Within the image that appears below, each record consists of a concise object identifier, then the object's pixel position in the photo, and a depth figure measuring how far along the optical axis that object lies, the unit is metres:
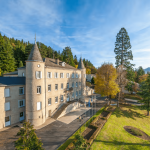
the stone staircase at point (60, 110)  24.84
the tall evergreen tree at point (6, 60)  44.75
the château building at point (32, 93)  19.83
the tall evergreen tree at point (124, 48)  35.50
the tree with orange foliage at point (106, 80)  28.21
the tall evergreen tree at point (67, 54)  72.88
